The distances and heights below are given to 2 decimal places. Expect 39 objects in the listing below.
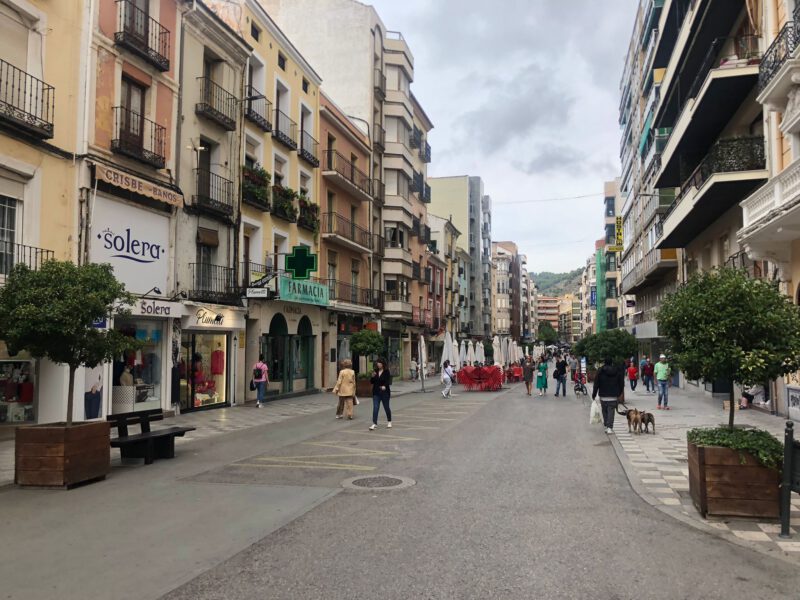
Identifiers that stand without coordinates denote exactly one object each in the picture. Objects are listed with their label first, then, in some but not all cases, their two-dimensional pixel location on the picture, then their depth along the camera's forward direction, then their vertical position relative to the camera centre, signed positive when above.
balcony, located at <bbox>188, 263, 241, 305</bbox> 19.89 +2.07
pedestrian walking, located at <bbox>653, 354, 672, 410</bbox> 20.38 -1.15
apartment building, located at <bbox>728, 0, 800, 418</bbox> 14.07 +3.77
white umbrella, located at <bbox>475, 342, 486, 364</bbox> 34.91 -0.50
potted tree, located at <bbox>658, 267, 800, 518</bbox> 6.52 -0.18
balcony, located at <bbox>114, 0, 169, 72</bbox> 16.53 +8.77
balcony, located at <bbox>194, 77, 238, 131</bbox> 20.33 +8.32
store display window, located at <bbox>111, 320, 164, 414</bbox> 16.66 -0.74
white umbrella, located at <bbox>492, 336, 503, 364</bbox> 34.02 -0.38
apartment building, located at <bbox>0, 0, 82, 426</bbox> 13.37 +4.51
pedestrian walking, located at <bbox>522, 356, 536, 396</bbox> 27.31 -1.29
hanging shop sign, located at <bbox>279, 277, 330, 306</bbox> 24.16 +2.24
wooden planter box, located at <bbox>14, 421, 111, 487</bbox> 8.38 -1.48
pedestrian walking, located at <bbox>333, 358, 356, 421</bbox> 16.67 -1.13
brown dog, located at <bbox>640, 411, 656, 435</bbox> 13.82 -1.69
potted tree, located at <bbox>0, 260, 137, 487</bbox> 8.42 +0.13
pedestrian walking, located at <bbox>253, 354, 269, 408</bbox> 21.42 -1.12
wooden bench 10.26 -1.55
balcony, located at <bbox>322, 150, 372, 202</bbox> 30.59 +8.97
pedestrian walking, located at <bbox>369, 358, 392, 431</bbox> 14.78 -1.09
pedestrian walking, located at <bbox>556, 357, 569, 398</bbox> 26.58 -1.27
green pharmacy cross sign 24.83 +3.35
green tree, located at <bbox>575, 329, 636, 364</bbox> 26.19 -0.11
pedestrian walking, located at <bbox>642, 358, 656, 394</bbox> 29.61 -1.53
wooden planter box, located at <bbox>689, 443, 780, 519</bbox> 6.50 -1.51
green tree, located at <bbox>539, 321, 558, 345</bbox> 137.02 +1.92
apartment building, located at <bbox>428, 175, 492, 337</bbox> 76.06 +14.91
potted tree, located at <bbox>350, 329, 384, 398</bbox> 27.75 +0.09
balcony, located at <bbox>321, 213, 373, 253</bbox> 30.62 +5.94
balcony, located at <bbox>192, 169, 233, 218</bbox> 20.14 +5.16
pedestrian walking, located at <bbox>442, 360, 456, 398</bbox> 25.16 -1.34
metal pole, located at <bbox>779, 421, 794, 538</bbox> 6.02 -1.38
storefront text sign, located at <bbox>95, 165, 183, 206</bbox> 15.66 +4.37
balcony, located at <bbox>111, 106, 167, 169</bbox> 16.42 +5.83
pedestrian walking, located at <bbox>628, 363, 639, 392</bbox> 30.03 -1.61
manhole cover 8.27 -1.89
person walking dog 13.87 -1.08
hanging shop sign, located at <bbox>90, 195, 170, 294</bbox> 15.87 +2.81
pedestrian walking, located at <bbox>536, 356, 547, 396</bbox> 26.23 -1.38
